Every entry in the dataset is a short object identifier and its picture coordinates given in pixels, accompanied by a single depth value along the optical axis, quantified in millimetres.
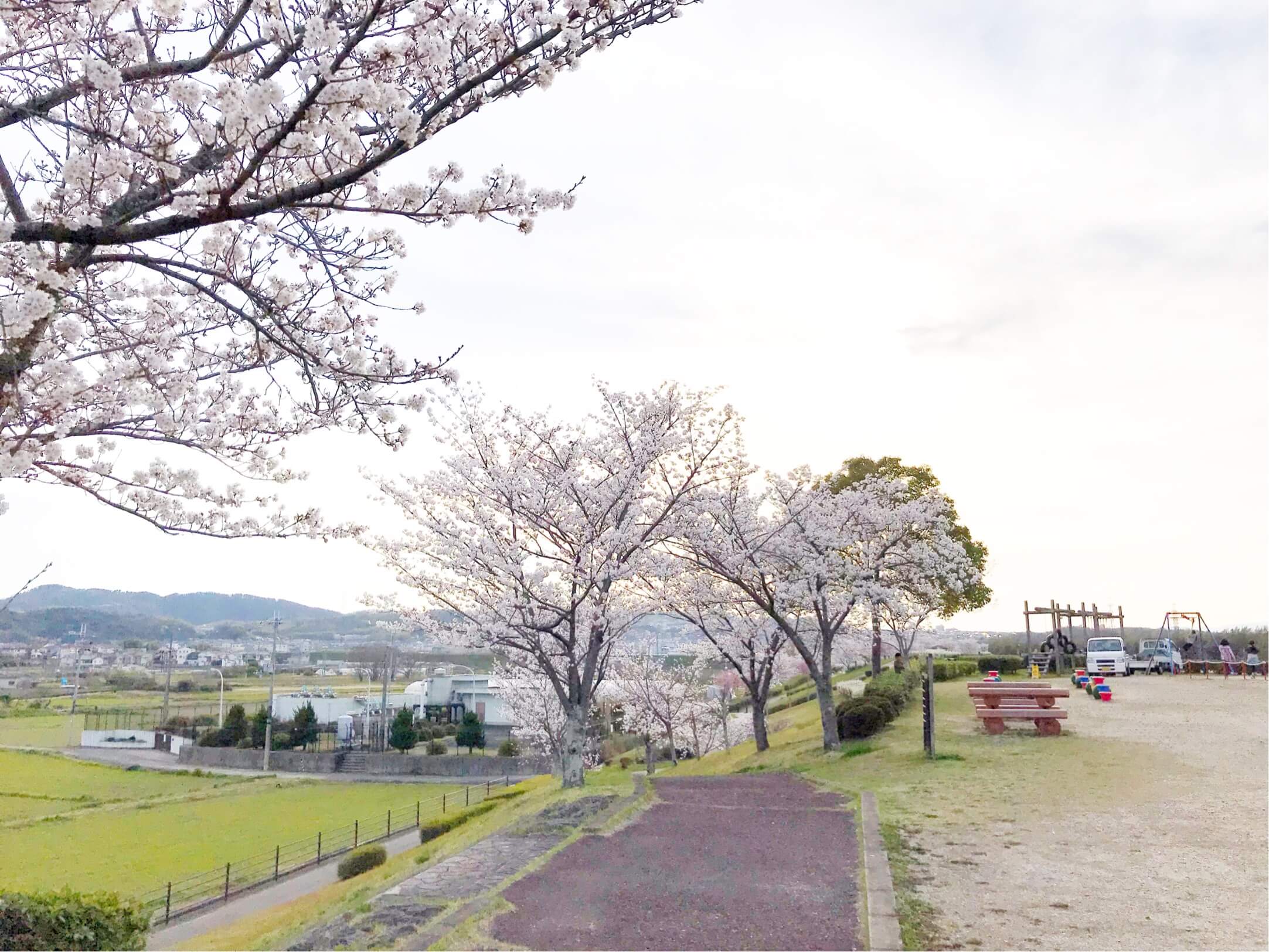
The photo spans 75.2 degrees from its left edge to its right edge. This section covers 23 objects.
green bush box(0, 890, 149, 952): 6312
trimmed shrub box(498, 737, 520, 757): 43469
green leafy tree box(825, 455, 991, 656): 26875
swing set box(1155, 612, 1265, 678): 27609
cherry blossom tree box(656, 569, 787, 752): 17953
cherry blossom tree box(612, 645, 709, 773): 30391
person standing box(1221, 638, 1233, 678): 25969
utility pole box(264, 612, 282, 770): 42872
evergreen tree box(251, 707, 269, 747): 47344
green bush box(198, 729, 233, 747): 47781
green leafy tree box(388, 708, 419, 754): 45906
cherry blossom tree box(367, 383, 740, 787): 13766
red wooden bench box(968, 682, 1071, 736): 15578
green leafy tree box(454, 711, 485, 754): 46094
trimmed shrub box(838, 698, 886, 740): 16703
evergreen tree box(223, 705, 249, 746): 47906
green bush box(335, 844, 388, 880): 18812
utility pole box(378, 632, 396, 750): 48916
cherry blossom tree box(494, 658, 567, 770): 32250
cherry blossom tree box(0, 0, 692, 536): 3885
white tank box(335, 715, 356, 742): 52344
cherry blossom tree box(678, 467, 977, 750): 15617
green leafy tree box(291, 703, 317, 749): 47969
